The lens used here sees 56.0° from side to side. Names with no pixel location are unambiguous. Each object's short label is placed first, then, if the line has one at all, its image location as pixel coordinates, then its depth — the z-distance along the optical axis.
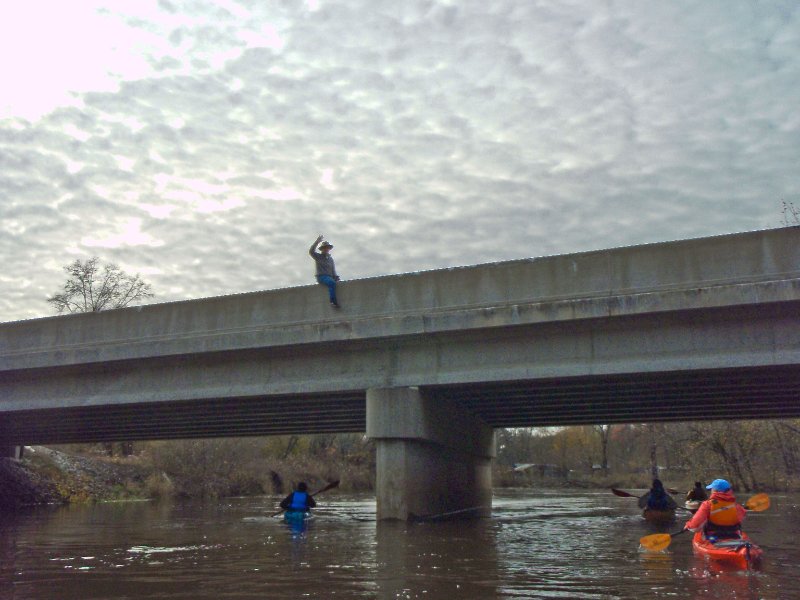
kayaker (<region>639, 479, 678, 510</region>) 19.84
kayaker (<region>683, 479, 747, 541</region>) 10.68
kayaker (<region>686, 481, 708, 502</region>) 19.33
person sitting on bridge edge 17.50
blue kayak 18.97
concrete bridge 14.18
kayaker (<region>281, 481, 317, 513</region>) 19.52
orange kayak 9.93
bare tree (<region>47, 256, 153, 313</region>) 46.82
